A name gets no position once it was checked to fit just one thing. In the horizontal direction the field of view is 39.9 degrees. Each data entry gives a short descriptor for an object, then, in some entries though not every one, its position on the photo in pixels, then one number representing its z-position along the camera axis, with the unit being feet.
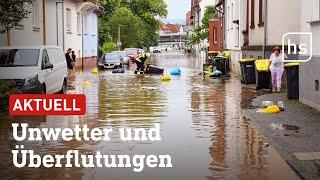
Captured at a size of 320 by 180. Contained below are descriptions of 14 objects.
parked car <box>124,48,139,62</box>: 149.50
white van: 39.18
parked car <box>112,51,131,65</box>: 123.43
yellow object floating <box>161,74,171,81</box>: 70.16
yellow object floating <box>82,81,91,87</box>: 62.92
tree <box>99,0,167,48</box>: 173.04
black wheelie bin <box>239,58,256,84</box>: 60.75
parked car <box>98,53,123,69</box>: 108.51
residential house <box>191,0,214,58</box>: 212.78
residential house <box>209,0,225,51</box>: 114.71
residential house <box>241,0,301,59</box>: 56.68
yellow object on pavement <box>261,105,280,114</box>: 35.47
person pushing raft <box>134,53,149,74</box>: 87.83
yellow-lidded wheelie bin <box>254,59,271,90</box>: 52.83
